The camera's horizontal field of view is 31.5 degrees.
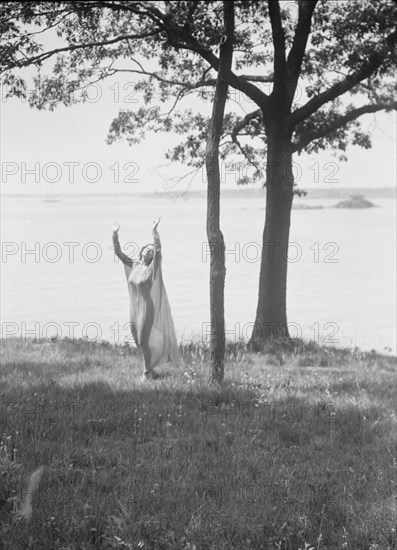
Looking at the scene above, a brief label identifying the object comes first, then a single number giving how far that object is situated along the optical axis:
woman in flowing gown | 11.41
